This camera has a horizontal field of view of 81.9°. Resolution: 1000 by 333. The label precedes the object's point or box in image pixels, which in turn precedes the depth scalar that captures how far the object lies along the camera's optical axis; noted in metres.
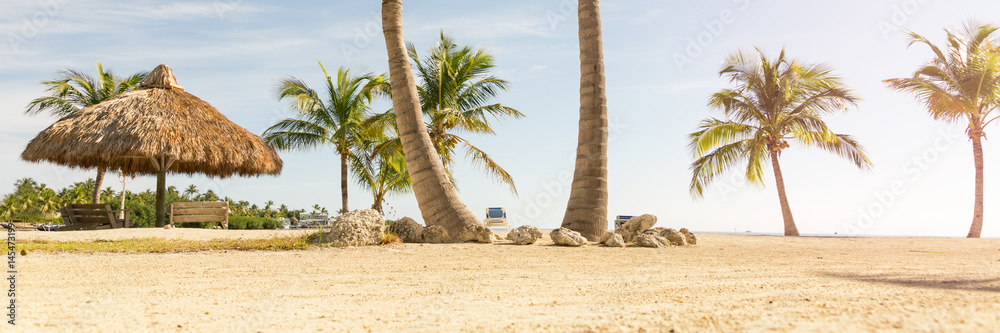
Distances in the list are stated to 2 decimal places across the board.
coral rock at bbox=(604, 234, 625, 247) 8.98
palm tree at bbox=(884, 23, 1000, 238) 15.26
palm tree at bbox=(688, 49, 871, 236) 16.39
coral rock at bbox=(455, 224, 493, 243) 9.50
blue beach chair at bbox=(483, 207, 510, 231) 15.56
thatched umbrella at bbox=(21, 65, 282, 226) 13.87
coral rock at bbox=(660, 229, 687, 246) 9.74
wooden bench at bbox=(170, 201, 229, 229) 14.67
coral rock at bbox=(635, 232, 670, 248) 9.11
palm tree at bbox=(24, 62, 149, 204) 22.85
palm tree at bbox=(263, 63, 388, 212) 19.47
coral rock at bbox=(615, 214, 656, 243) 10.25
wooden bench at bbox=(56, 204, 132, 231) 14.73
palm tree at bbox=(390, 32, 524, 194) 15.59
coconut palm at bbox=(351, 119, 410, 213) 18.47
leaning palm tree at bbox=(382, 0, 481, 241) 9.68
